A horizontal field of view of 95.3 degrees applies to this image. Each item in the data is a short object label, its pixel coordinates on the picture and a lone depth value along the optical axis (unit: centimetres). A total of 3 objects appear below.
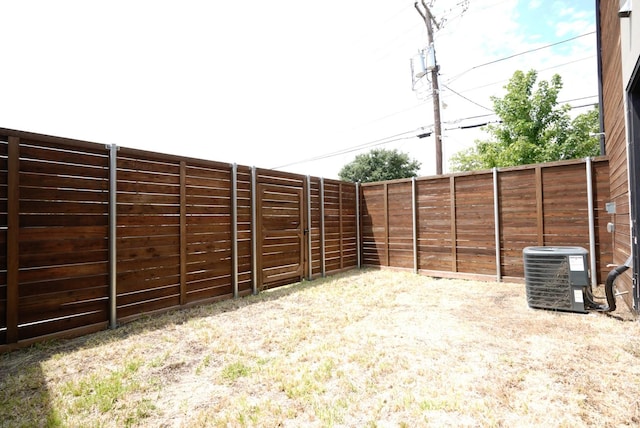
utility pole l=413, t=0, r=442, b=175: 849
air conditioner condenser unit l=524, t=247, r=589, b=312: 332
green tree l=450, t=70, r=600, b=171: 923
